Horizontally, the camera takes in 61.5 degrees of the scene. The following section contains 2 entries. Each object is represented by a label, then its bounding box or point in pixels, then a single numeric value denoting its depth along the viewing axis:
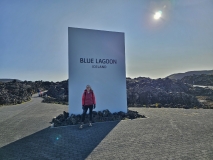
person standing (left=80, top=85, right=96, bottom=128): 7.90
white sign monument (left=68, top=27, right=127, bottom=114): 9.75
